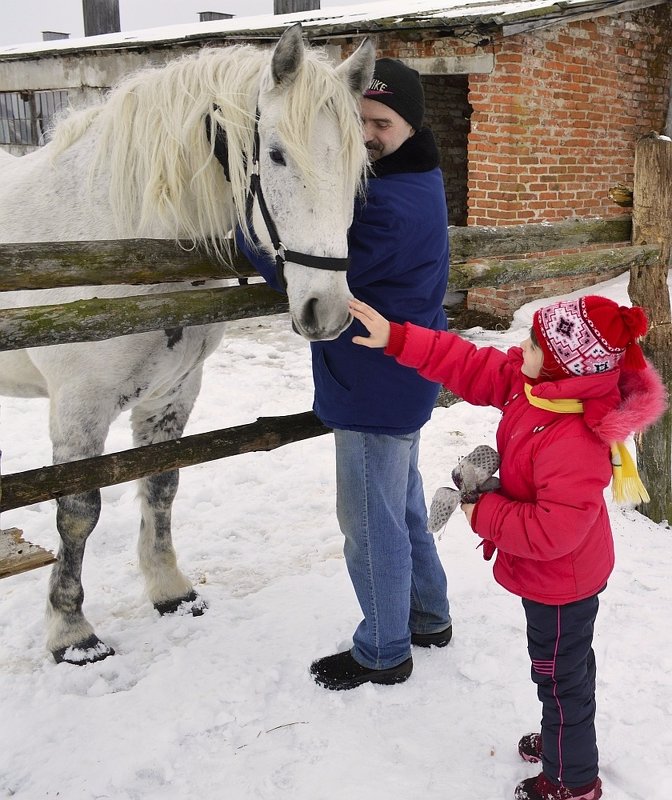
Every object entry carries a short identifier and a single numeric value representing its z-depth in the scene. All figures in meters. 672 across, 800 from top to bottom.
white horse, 1.91
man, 2.01
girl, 1.70
